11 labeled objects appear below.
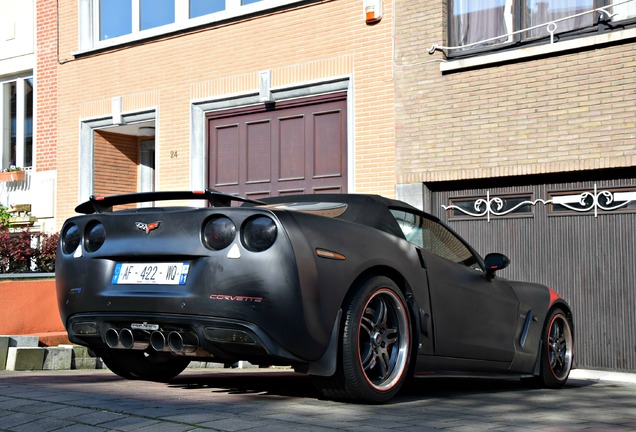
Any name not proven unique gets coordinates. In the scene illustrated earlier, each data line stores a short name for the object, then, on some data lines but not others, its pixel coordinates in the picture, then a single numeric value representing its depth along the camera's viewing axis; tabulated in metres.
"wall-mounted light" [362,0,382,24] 14.04
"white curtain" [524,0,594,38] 12.14
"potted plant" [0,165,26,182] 19.08
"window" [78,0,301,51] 16.03
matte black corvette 5.48
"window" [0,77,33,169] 19.61
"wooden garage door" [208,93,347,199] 14.60
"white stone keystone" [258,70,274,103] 15.24
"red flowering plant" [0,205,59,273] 13.23
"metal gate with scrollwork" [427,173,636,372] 11.68
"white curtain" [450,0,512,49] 13.01
